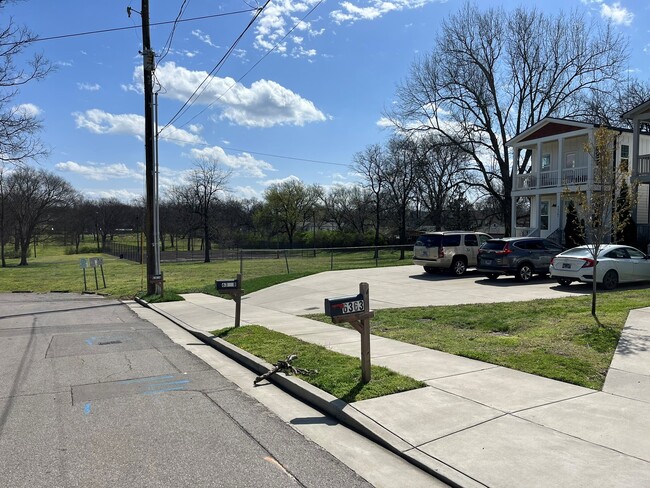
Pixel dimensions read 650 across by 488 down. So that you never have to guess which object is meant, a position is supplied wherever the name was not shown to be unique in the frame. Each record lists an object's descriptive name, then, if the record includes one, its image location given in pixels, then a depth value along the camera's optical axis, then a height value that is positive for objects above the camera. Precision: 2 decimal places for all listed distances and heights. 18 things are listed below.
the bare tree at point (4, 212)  58.44 +2.40
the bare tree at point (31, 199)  64.81 +4.37
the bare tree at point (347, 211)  83.21 +3.47
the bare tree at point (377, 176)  58.34 +6.48
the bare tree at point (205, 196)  59.44 +4.22
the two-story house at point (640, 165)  22.67 +3.09
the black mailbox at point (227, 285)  10.55 -1.17
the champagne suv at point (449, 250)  19.92 -0.84
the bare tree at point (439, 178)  50.41 +5.60
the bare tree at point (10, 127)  17.28 +3.65
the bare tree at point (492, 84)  39.97 +11.94
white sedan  14.76 -1.11
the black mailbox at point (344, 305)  5.61 -0.87
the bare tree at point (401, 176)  53.56 +6.12
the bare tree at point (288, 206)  85.12 +4.25
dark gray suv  17.58 -0.98
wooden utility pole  18.67 +3.85
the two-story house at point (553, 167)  27.44 +3.74
